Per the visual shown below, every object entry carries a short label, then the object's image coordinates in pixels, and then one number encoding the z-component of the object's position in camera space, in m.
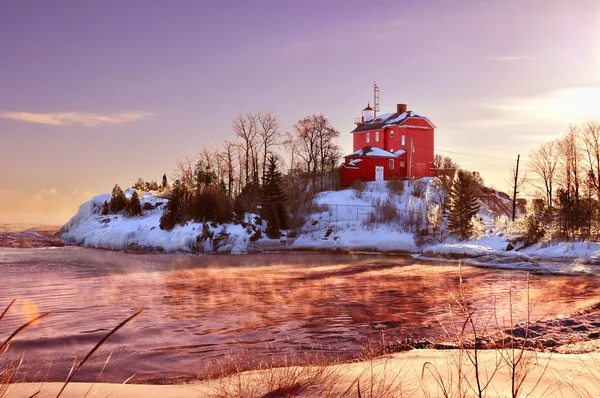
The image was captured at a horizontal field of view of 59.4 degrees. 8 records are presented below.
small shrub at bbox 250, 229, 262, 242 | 42.01
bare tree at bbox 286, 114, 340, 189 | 62.75
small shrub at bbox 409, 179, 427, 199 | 52.31
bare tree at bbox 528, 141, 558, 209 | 55.50
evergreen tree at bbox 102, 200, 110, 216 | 47.31
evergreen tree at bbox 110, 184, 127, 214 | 46.81
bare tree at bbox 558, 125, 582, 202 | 52.97
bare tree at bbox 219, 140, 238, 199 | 59.81
